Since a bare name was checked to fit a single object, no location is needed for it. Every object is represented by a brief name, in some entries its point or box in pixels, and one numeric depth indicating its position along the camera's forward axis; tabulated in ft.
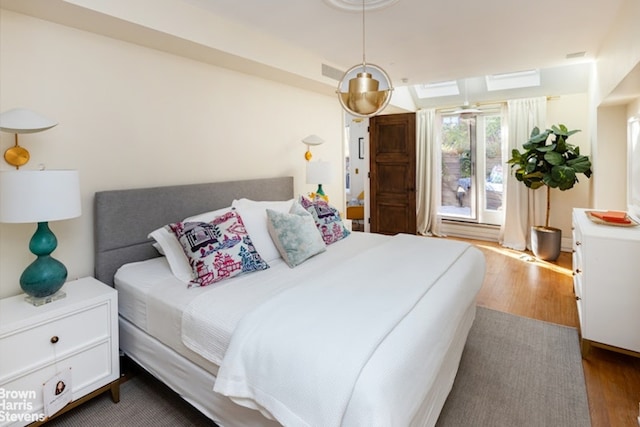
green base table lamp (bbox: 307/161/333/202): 12.89
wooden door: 18.37
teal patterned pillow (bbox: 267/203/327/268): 8.34
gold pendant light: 6.64
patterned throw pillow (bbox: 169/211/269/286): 7.02
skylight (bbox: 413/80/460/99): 18.69
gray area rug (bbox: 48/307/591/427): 6.30
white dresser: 7.56
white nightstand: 5.47
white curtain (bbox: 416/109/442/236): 20.11
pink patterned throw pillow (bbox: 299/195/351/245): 10.20
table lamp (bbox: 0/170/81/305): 5.66
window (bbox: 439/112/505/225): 19.24
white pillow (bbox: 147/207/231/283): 7.44
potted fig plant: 14.01
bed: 4.04
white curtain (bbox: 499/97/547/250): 16.93
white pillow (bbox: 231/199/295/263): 8.59
